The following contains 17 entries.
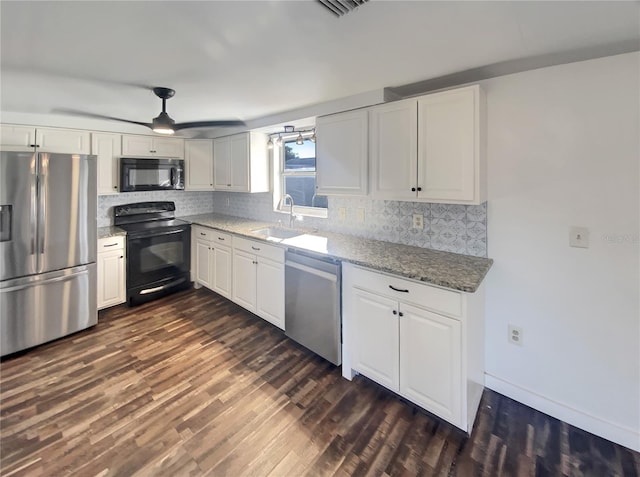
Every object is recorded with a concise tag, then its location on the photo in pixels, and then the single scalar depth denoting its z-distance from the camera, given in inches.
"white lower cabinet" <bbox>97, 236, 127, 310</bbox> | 130.3
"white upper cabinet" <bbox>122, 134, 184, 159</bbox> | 143.4
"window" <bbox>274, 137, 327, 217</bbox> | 135.3
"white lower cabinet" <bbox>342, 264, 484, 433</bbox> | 69.3
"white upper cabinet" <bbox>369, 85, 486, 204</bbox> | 75.9
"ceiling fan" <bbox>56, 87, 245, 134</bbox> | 91.0
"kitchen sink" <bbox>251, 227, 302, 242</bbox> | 132.5
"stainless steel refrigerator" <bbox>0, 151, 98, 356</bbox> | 98.3
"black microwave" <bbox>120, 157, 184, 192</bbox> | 139.0
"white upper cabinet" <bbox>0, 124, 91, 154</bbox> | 113.7
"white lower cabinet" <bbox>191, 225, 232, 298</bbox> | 137.7
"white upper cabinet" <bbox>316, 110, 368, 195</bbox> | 96.0
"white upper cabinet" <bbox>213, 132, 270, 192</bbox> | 142.7
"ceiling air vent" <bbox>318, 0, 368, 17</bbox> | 46.9
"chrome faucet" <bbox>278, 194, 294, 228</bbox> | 135.4
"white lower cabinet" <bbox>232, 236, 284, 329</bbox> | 113.1
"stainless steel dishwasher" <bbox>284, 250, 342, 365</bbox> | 92.2
